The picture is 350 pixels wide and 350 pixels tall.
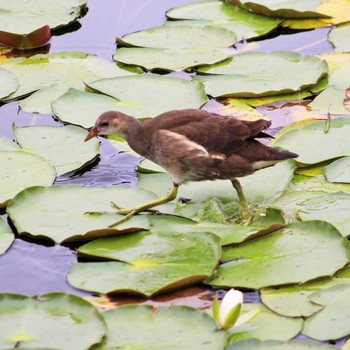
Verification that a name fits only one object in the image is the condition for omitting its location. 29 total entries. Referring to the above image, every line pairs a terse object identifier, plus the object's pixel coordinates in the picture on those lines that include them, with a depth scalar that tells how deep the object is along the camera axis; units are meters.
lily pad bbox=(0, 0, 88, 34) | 14.66
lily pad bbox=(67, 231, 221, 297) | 8.89
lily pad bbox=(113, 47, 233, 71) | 13.76
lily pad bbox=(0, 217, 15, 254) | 9.63
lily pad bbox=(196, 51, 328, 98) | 12.95
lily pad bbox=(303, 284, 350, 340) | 8.17
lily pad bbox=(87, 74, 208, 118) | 12.56
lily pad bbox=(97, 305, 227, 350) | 7.96
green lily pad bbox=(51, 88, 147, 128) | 12.30
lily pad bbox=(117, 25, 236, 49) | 14.31
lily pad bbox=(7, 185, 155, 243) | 9.75
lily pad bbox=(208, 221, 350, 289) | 8.99
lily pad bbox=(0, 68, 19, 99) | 12.97
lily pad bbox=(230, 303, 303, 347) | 8.17
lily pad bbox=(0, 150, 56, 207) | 10.61
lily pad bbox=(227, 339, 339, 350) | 7.83
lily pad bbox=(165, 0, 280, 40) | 14.91
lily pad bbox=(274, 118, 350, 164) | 11.29
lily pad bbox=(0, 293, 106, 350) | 7.90
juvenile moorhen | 10.34
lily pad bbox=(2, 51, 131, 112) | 13.39
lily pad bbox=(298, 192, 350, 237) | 9.96
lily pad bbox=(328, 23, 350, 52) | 14.36
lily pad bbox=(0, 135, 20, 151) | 11.45
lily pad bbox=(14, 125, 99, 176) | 11.31
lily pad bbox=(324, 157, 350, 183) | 10.83
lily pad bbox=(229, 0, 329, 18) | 15.10
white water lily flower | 8.06
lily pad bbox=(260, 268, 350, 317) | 8.51
